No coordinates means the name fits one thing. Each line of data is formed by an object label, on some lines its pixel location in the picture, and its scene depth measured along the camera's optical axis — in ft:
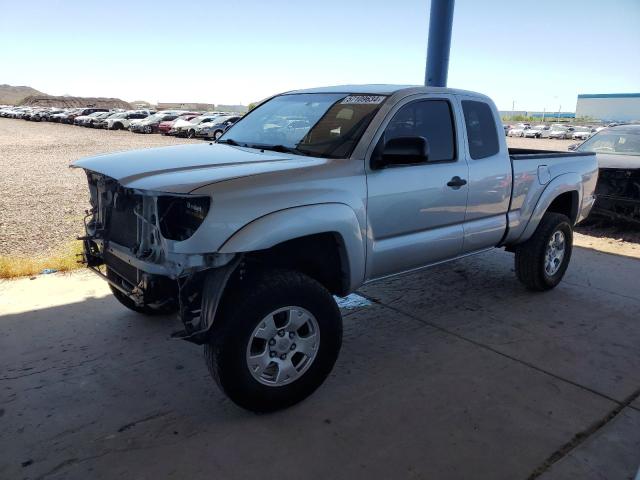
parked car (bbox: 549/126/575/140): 173.17
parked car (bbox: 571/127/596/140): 163.19
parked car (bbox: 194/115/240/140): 94.79
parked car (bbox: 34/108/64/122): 160.25
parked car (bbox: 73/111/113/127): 134.00
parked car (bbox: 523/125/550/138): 180.04
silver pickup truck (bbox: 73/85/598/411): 9.09
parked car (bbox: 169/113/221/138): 100.17
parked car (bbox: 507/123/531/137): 188.14
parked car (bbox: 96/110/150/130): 125.18
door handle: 12.71
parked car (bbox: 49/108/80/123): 151.90
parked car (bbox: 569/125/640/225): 24.36
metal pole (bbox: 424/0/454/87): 24.95
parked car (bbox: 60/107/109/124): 148.86
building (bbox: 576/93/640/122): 333.05
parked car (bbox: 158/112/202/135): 106.65
